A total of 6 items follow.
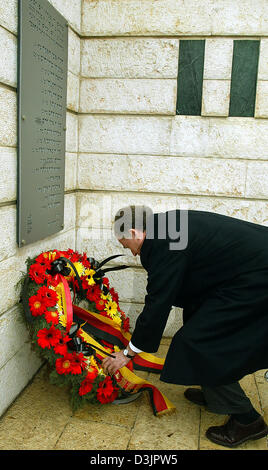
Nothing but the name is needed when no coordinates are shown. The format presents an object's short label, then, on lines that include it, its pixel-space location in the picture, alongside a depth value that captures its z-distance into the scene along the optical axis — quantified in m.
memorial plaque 3.41
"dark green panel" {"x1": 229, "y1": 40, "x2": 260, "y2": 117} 4.60
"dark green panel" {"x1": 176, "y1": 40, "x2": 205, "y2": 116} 4.67
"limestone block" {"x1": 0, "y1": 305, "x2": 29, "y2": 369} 3.41
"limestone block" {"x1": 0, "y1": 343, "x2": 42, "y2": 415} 3.50
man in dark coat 3.08
